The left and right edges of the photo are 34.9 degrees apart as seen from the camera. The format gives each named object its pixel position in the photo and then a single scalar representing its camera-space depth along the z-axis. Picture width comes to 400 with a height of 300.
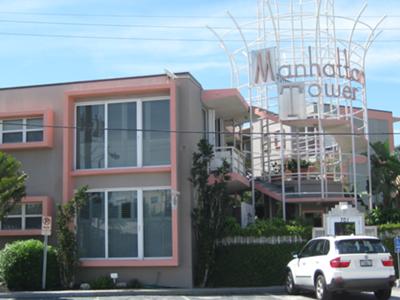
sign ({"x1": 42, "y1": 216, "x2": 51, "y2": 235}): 18.39
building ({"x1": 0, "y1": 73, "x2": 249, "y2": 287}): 19.56
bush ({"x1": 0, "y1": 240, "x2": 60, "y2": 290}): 18.52
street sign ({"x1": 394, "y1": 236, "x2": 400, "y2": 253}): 18.59
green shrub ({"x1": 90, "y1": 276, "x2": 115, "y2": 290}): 19.06
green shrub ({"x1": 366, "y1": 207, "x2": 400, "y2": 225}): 22.86
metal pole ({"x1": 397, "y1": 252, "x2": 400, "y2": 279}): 19.06
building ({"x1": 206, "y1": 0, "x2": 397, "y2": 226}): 24.86
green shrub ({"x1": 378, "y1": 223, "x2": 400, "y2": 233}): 20.41
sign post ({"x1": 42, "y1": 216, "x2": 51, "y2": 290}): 18.28
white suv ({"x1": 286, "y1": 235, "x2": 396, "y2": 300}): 14.55
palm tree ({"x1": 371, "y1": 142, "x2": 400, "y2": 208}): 25.81
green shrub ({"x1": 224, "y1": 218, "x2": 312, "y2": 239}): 20.12
